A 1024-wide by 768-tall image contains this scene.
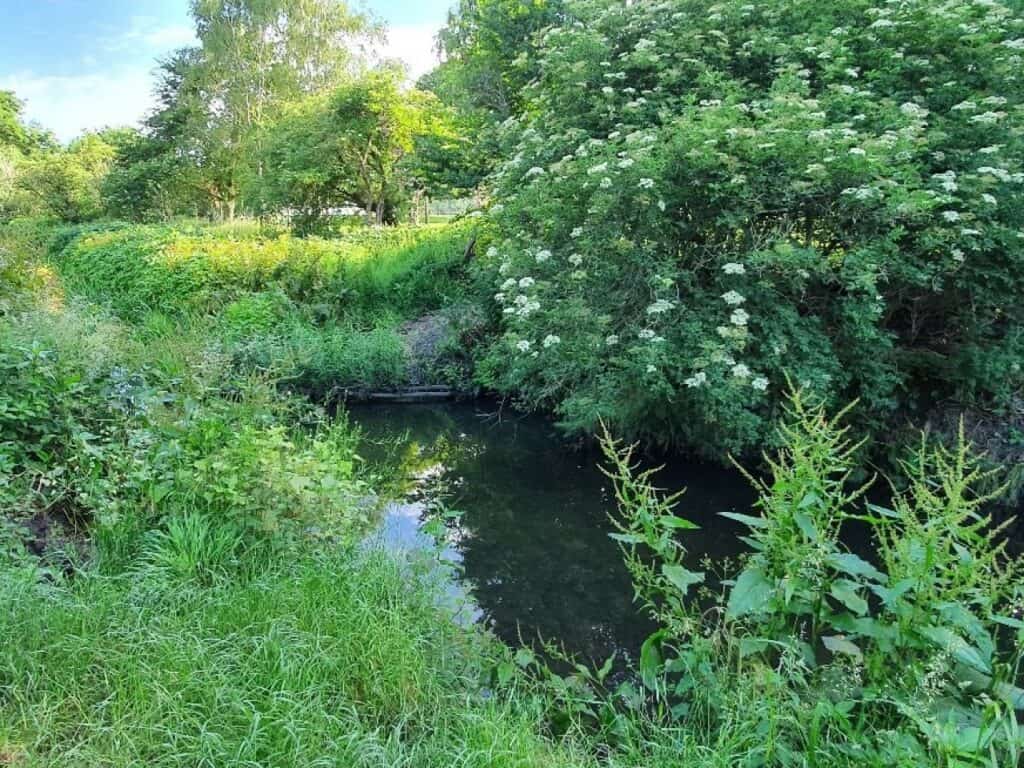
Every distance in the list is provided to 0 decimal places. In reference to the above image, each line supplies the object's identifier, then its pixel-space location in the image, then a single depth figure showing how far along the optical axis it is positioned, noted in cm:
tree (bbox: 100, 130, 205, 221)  2059
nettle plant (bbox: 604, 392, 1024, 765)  166
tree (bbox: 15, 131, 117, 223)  2242
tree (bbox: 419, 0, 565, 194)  946
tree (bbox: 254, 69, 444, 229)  1334
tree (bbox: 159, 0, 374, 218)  2109
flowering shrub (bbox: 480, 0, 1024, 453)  432
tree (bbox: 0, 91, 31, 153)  2742
